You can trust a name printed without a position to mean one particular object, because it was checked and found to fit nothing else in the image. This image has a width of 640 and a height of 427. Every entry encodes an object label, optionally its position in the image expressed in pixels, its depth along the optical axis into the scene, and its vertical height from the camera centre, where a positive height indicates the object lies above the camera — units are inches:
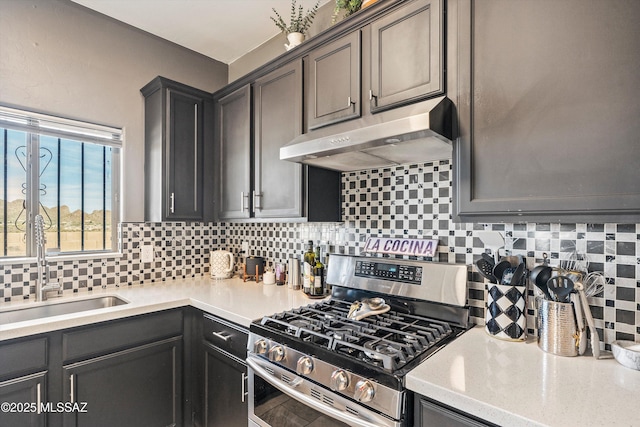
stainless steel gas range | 39.2 -18.7
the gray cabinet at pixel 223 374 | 61.6 -33.4
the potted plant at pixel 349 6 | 63.9 +42.1
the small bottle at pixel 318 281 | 73.7 -15.5
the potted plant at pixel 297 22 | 77.9 +48.6
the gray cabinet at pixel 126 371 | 60.7 -32.5
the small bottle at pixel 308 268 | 74.5 -12.8
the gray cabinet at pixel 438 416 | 33.2 -22.0
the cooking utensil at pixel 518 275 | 48.3 -9.2
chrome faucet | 73.3 -11.5
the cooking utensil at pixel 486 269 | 50.6 -8.8
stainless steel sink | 68.5 -22.2
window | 74.7 +7.8
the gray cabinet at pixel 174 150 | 87.3 +18.0
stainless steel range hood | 44.2 +11.3
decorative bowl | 38.6 -17.2
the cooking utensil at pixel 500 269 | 50.3 -8.7
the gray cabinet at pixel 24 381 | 53.2 -28.7
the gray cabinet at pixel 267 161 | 70.6 +13.5
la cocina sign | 60.9 -6.6
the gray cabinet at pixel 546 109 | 34.5 +12.7
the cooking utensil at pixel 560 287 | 42.7 -9.8
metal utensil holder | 42.3 -15.4
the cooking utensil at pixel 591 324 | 41.5 -14.4
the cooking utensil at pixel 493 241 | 52.3 -4.5
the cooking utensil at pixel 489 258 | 51.9 -7.3
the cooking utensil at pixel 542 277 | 45.7 -9.1
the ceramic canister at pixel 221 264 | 97.5 -15.5
